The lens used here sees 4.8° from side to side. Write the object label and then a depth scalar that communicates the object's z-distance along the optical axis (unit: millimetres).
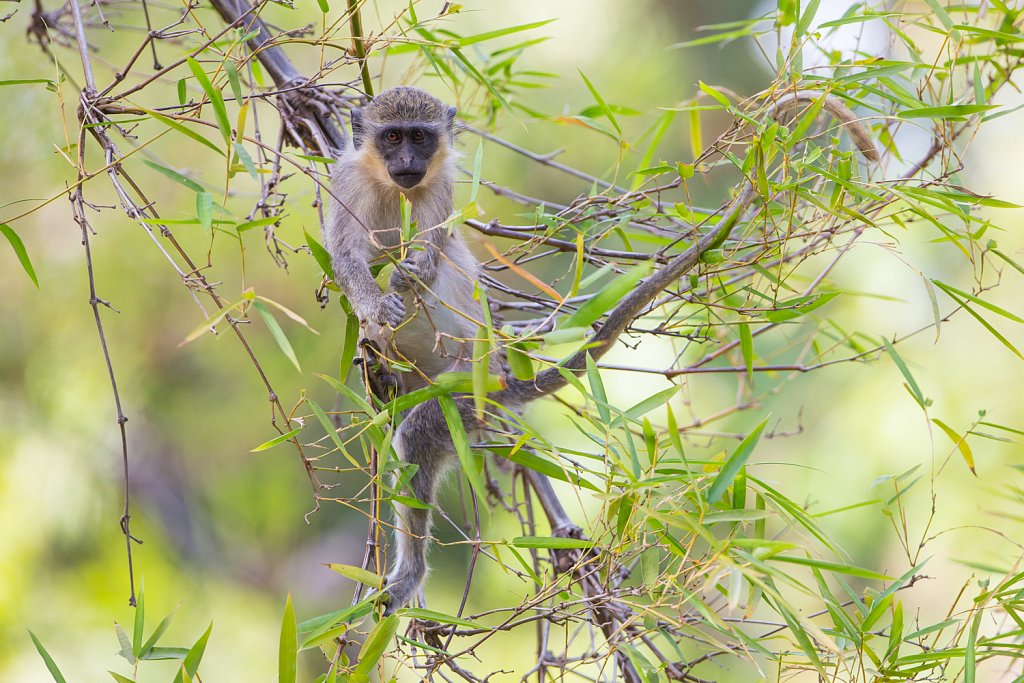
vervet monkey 9496
